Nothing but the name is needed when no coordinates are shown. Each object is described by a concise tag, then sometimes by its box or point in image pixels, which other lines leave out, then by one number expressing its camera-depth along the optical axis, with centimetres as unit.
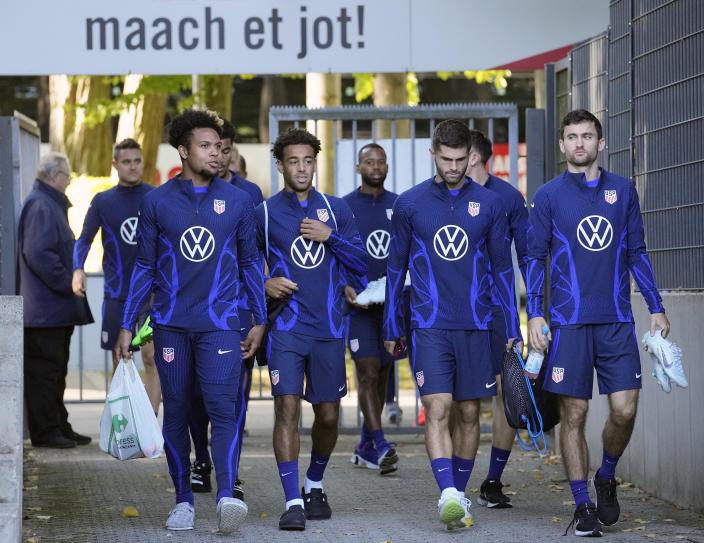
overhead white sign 2125
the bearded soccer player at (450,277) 1544
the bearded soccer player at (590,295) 1500
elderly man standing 2242
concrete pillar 1281
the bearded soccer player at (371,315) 2009
